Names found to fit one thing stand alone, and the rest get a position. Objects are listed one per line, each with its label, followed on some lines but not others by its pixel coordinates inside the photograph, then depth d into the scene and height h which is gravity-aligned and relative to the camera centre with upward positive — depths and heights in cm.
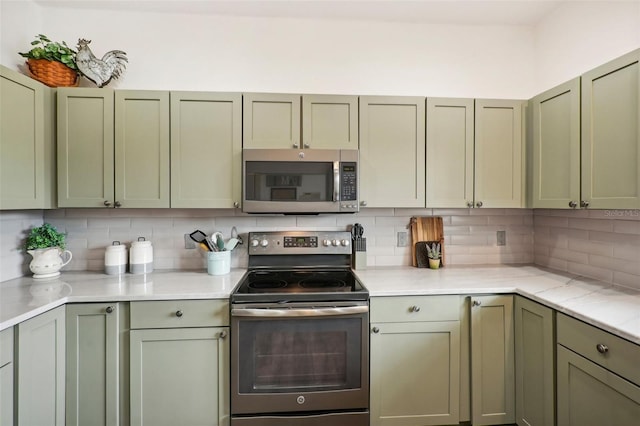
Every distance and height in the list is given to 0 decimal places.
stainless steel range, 168 -83
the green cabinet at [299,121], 202 +63
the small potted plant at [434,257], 229 -34
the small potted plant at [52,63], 192 +98
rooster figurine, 203 +102
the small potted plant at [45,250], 196 -25
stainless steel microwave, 198 +22
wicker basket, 193 +93
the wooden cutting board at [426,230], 240 -14
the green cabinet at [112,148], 196 +43
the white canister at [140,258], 209 -31
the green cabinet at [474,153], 212 +43
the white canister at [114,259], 206 -32
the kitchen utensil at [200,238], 214 -18
